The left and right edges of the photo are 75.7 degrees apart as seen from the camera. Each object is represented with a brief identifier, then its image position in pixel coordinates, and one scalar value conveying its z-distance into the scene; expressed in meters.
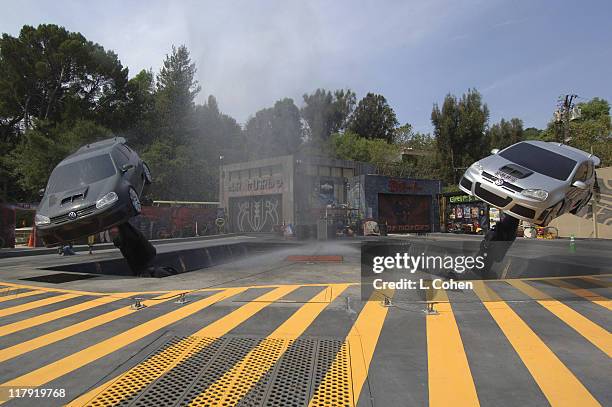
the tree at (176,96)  45.41
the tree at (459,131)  42.94
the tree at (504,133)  46.47
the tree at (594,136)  34.28
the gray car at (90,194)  9.28
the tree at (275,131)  48.22
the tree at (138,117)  42.62
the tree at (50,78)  36.81
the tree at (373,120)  68.62
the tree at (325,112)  59.62
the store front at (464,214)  30.00
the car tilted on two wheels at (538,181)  7.31
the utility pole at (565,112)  32.43
